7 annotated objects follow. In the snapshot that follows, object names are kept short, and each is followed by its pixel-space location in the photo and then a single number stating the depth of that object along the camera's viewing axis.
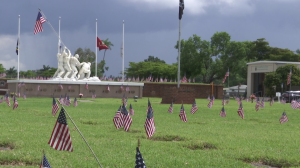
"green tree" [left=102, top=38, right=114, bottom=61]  95.31
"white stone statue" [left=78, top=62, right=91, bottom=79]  50.28
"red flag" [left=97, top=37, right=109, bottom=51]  51.78
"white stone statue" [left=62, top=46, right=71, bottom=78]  48.50
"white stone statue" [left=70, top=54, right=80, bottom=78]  49.28
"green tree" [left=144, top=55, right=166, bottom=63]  120.69
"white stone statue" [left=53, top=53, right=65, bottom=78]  48.81
